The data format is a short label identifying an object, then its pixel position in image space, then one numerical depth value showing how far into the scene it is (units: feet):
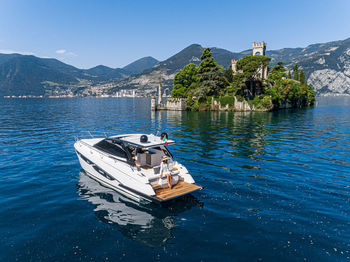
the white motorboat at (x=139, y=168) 33.50
